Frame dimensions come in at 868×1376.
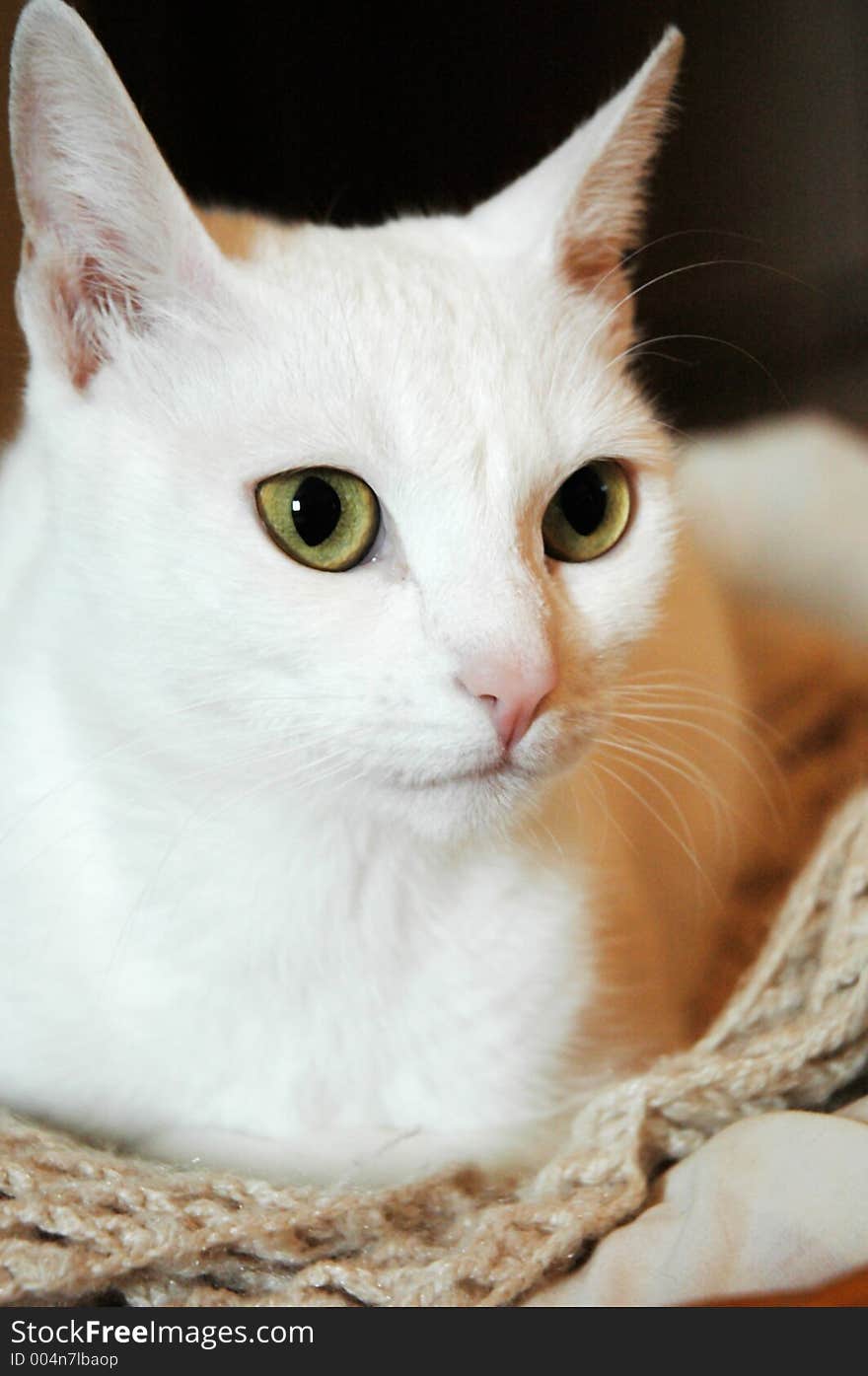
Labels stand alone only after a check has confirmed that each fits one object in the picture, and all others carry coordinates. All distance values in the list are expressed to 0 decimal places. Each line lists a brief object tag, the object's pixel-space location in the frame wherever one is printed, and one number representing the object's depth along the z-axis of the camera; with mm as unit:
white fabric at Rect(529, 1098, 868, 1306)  452
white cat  459
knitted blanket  455
